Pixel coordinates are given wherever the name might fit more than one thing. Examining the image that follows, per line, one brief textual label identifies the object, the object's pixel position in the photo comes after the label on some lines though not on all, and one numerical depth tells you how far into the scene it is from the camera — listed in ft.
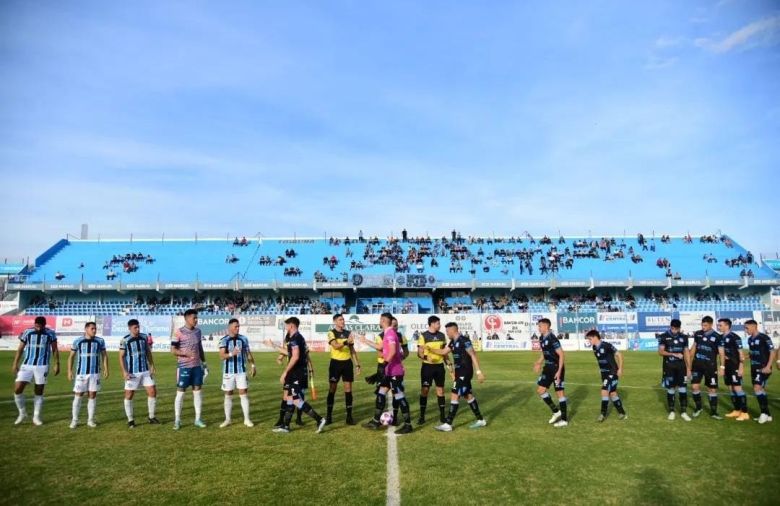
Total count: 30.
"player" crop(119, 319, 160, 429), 37.93
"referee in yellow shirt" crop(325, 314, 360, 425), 38.50
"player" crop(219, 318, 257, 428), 38.09
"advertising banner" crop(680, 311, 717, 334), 126.00
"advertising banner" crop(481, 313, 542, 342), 132.57
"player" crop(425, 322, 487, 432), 37.13
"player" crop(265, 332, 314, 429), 36.14
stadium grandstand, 173.47
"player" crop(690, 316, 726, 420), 41.45
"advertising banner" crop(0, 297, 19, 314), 177.91
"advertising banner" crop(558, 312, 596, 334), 131.03
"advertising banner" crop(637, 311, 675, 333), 129.56
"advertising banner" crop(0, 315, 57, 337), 134.51
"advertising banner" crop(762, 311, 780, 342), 124.57
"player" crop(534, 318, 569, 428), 38.81
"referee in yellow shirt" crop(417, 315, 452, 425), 37.14
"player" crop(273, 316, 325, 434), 35.19
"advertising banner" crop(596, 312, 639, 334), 130.93
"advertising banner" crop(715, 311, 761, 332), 127.54
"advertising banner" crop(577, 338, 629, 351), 130.31
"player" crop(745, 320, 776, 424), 38.81
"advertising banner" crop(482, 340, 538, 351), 131.95
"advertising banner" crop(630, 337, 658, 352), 129.80
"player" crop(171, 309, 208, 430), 37.76
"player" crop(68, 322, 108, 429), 37.27
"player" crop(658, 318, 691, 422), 41.16
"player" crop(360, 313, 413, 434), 36.29
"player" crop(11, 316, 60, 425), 38.06
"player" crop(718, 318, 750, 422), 39.86
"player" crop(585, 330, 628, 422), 39.65
